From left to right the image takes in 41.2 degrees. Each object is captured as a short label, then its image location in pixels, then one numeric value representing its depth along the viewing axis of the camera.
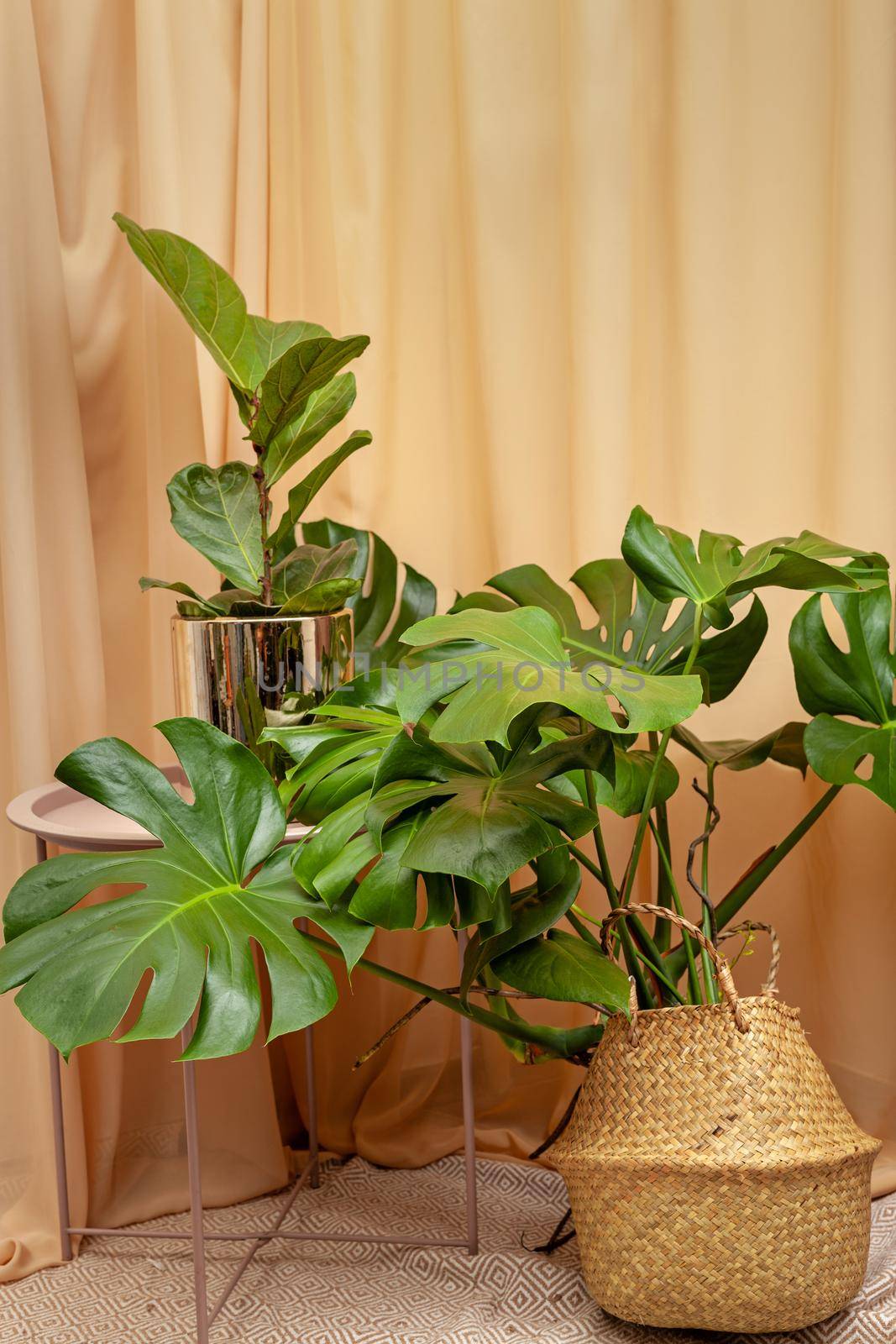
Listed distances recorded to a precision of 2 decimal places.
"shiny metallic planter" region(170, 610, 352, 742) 1.32
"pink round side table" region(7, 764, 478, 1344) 1.22
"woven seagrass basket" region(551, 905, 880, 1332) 1.10
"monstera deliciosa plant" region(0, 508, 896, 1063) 0.94
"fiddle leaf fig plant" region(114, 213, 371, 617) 1.33
